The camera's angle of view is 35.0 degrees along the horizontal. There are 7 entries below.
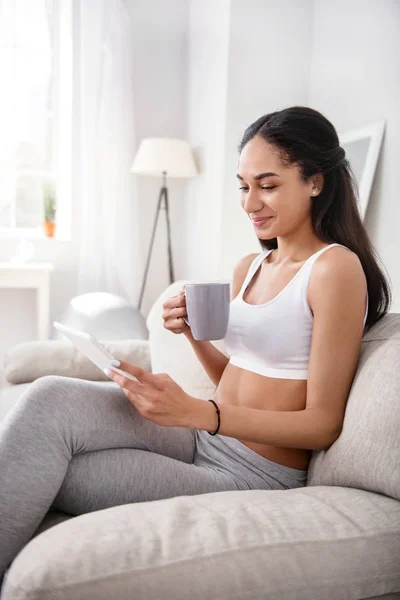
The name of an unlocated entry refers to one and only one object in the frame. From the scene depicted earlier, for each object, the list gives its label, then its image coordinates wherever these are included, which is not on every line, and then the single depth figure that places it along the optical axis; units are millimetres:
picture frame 2701
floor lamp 3848
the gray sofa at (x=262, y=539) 812
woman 1077
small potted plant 4246
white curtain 4039
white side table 3660
